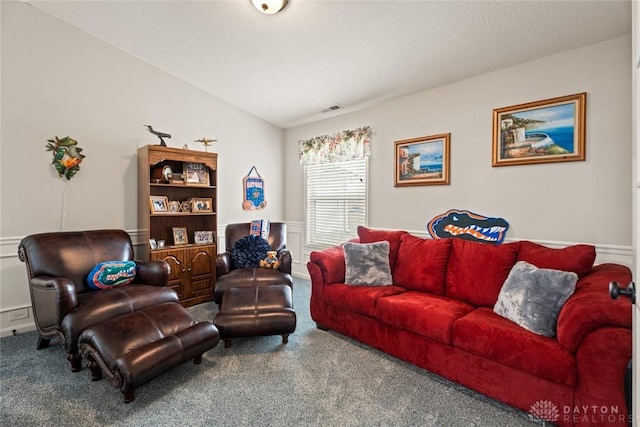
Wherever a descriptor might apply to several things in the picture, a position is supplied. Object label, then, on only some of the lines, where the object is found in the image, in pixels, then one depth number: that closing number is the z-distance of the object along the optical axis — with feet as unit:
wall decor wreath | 9.12
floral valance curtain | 12.50
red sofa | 4.73
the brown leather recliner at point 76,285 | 6.68
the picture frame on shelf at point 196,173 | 11.62
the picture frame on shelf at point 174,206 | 11.47
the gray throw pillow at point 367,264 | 8.82
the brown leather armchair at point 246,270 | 9.70
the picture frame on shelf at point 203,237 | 12.14
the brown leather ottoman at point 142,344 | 5.46
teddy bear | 11.06
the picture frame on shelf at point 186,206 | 11.84
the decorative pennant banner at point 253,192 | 14.57
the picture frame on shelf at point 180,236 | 11.64
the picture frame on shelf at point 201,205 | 11.79
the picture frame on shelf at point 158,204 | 10.72
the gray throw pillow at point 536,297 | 5.66
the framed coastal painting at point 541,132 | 7.69
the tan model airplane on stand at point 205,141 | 12.11
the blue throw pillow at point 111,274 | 7.95
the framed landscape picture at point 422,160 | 10.20
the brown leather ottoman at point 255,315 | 7.40
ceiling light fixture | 6.99
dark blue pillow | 11.11
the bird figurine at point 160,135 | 10.73
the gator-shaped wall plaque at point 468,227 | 8.99
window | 12.93
